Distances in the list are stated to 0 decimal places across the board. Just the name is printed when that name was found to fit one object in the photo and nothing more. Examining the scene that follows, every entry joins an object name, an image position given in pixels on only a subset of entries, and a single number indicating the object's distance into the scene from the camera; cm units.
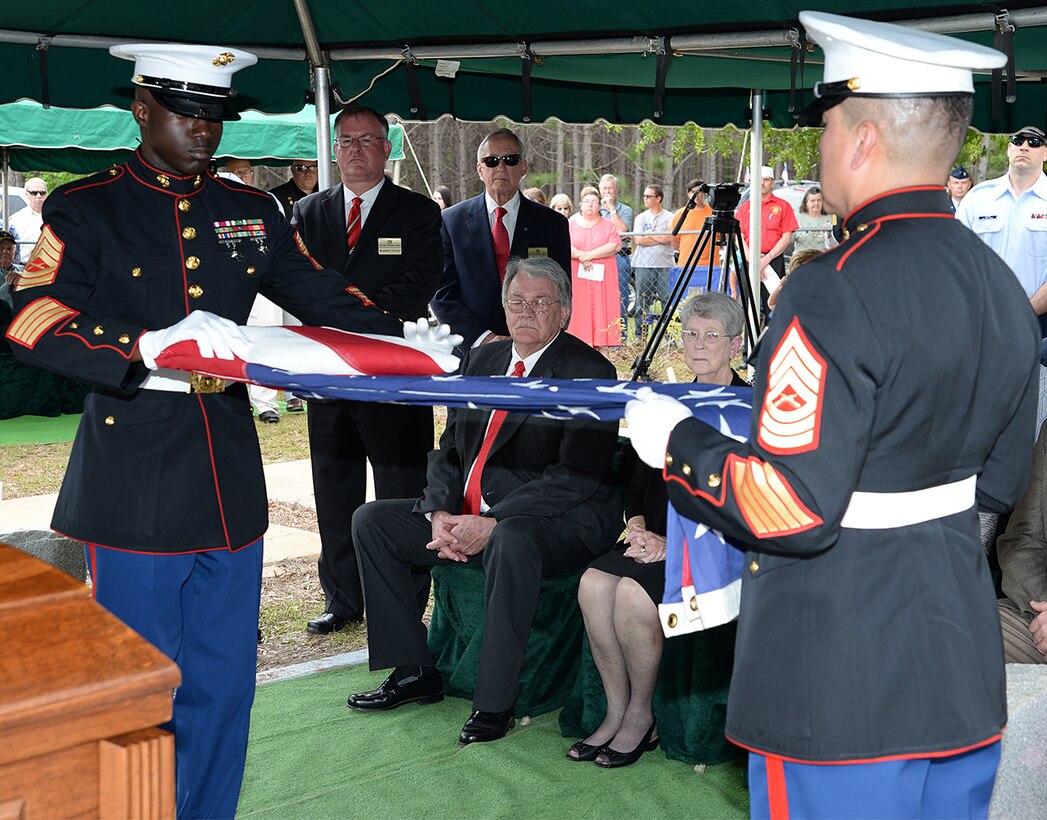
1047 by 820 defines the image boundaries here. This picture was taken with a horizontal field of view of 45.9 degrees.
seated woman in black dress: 368
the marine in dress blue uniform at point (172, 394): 264
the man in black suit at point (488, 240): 551
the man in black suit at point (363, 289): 491
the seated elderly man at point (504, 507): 397
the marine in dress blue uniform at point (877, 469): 164
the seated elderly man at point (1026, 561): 325
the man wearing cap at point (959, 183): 991
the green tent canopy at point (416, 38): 430
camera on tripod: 613
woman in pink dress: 1168
